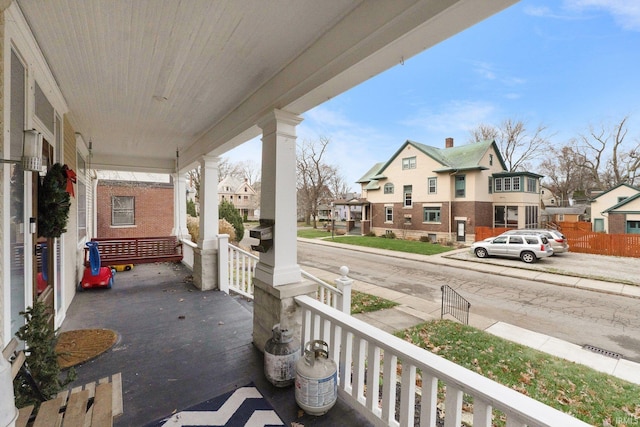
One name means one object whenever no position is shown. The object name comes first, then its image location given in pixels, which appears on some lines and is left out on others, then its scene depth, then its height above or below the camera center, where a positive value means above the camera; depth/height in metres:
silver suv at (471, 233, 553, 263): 11.90 -1.61
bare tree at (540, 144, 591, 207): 29.31 +4.87
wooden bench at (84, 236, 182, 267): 5.93 -0.90
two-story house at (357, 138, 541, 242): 18.06 +1.35
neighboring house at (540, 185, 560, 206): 37.05 +1.99
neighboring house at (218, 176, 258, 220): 44.06 +2.76
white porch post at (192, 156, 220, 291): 5.42 -0.31
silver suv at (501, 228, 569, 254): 13.26 -1.39
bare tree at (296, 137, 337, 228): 31.17 +4.59
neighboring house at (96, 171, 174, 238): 10.77 +0.29
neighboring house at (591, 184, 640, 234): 17.17 +0.06
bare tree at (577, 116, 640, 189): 24.84 +5.52
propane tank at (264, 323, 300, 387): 2.54 -1.38
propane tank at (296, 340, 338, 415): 2.16 -1.36
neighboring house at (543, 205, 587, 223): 26.95 -0.11
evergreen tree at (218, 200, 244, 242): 13.12 -0.21
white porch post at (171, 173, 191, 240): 7.96 +0.05
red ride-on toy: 5.29 -1.28
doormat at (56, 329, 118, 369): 2.99 -1.61
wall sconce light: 1.94 +0.43
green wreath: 2.81 +0.09
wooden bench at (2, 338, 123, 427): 1.49 -1.16
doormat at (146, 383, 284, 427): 2.12 -1.64
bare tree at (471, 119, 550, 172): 26.42 +7.04
